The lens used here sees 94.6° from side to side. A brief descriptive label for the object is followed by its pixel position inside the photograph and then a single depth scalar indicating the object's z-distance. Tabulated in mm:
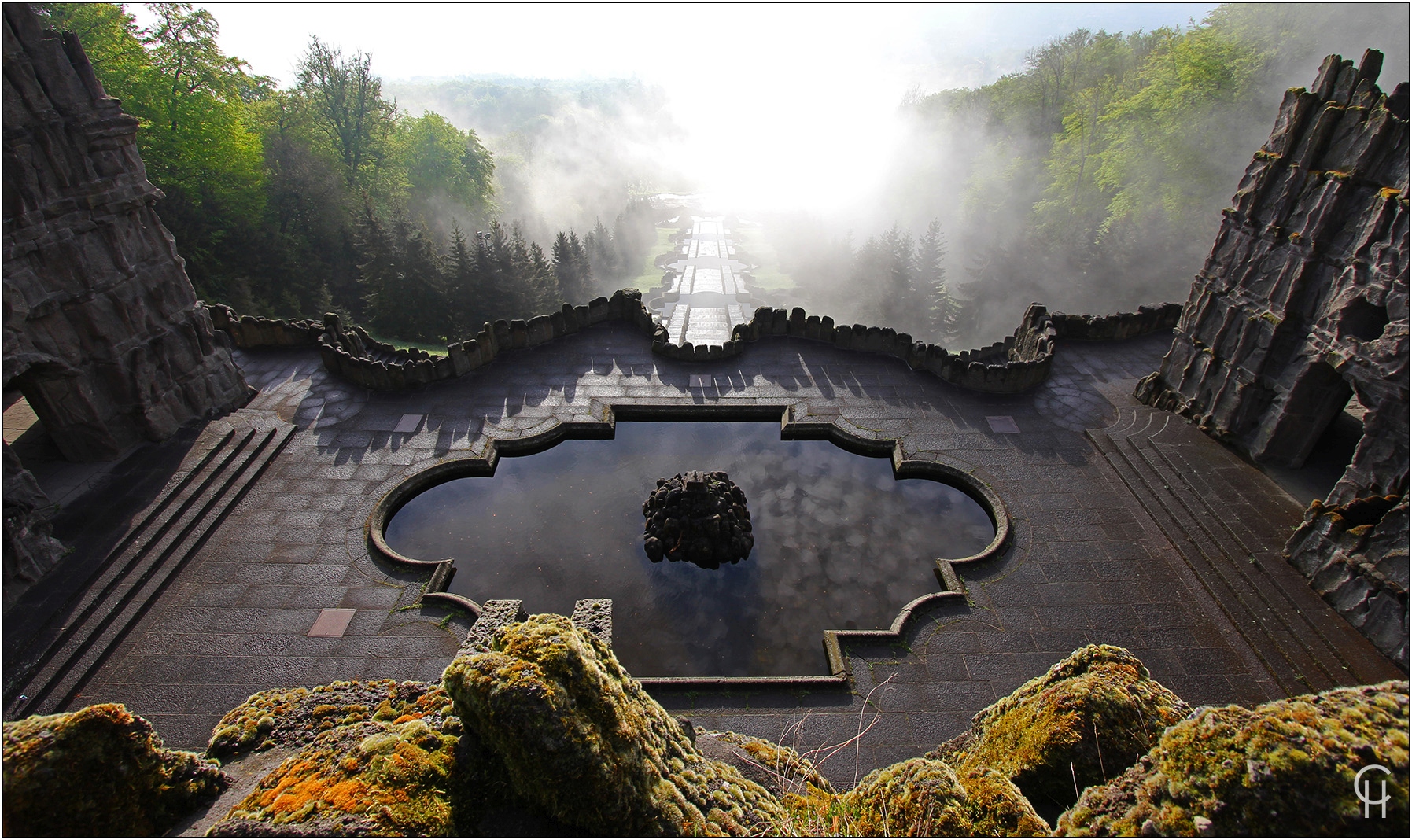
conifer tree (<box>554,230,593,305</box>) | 46750
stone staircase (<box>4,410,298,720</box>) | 10336
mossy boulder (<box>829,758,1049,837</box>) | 4496
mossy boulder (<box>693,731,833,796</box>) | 6035
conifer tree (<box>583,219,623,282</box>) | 54688
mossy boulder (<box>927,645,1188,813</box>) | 5262
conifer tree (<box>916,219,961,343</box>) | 45000
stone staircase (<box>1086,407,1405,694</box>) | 10984
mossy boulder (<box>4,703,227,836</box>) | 3992
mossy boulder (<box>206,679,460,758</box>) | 5535
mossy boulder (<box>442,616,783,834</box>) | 3998
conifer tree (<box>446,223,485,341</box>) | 35281
